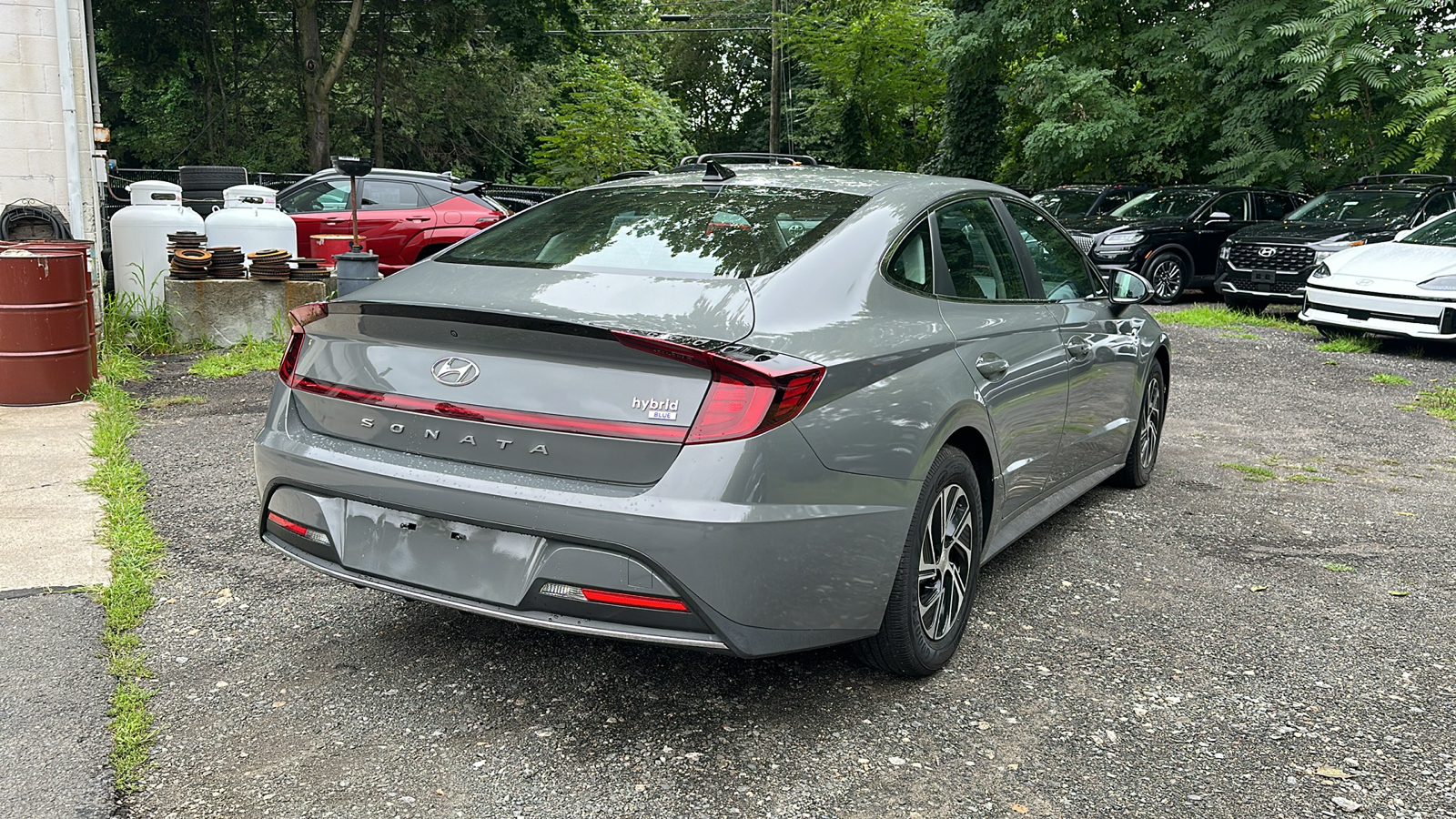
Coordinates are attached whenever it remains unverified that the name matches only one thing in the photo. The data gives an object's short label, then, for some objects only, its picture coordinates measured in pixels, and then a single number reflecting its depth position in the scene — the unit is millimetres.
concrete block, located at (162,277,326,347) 9797
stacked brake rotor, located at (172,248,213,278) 9750
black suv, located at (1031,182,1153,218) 16609
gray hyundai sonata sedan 2840
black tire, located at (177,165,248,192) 14859
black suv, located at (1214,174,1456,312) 13648
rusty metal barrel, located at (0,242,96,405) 6887
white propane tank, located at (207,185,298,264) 11164
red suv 13328
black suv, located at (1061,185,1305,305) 15039
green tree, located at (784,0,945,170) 34312
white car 10578
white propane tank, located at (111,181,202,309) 10266
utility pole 37031
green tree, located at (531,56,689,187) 28781
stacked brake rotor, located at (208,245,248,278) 9898
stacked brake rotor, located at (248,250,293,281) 9953
